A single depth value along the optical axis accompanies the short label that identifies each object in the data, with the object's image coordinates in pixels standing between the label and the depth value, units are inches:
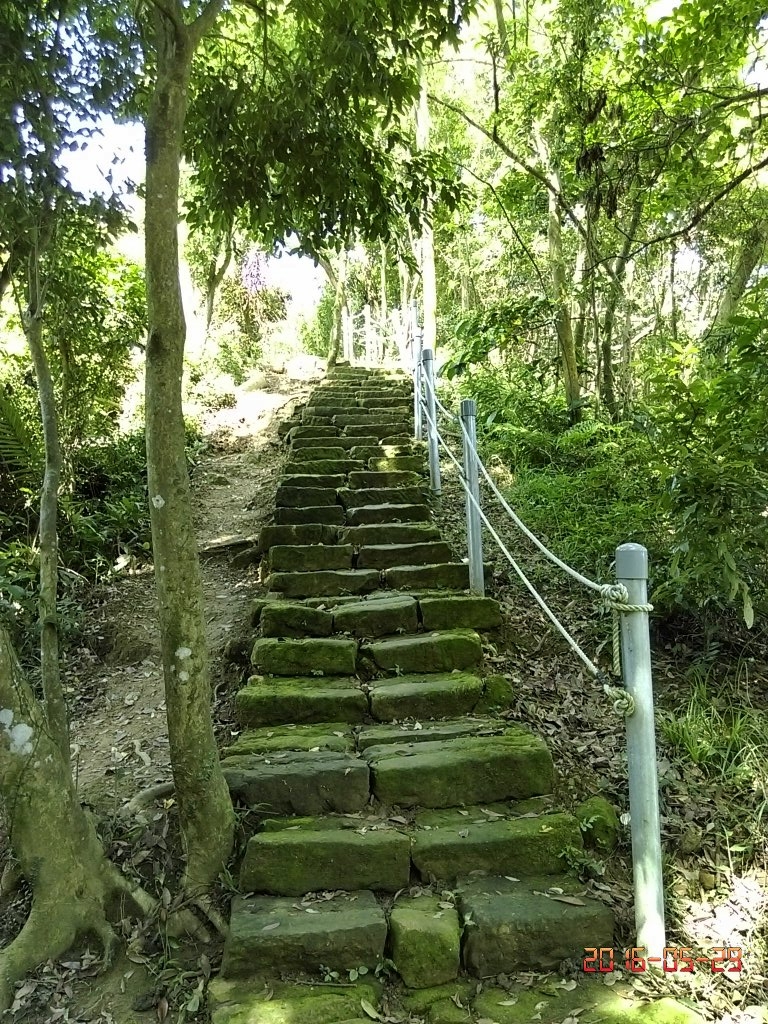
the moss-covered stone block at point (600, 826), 103.3
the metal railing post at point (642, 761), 82.3
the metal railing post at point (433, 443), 224.8
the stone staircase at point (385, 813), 87.6
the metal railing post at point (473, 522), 160.2
